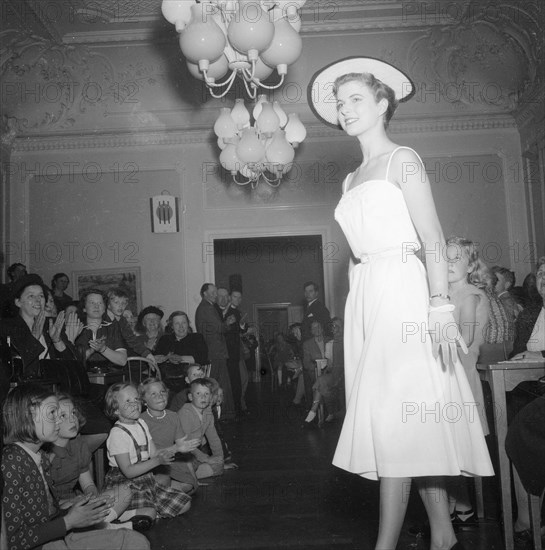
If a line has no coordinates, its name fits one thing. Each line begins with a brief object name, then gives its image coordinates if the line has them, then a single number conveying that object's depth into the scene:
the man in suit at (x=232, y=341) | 6.89
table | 2.02
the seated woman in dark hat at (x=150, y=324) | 5.89
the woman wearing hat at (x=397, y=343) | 1.68
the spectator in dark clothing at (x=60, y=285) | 7.27
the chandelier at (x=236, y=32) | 3.41
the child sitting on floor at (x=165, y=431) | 3.27
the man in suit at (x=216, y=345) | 6.36
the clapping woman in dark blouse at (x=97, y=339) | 4.19
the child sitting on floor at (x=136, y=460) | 2.82
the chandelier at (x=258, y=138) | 4.92
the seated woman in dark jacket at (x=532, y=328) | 2.65
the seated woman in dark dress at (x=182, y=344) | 5.43
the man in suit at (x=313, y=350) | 6.48
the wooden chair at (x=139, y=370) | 4.40
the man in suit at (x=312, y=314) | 6.85
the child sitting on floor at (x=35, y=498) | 1.86
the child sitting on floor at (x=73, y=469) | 2.51
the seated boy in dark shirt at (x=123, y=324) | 4.72
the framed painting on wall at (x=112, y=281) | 7.66
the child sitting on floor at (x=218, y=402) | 3.86
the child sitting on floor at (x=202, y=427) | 3.68
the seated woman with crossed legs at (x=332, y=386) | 5.68
